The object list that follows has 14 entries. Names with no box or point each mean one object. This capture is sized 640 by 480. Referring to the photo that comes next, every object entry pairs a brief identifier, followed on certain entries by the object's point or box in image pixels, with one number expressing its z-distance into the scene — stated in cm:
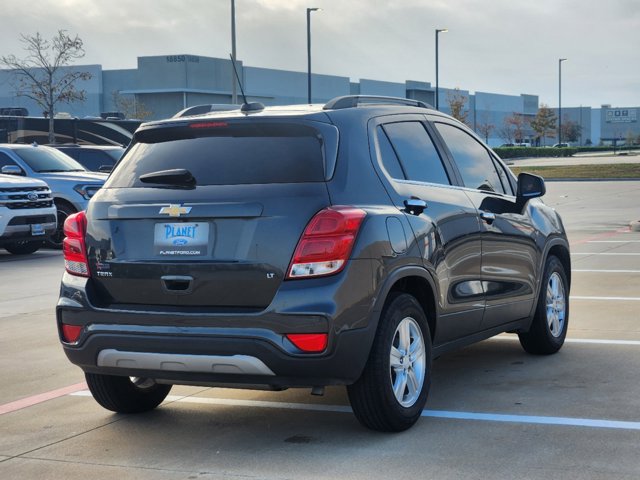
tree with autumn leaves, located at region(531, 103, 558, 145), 13200
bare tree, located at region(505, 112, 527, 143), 12712
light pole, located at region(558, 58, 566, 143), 9781
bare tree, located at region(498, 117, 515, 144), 12750
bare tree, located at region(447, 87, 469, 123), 8581
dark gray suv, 534
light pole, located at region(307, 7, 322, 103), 4581
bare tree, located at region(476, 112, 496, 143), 11794
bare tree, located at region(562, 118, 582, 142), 15112
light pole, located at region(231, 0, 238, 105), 3322
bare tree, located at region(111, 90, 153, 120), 6750
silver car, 1966
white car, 1719
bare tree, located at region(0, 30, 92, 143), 4276
